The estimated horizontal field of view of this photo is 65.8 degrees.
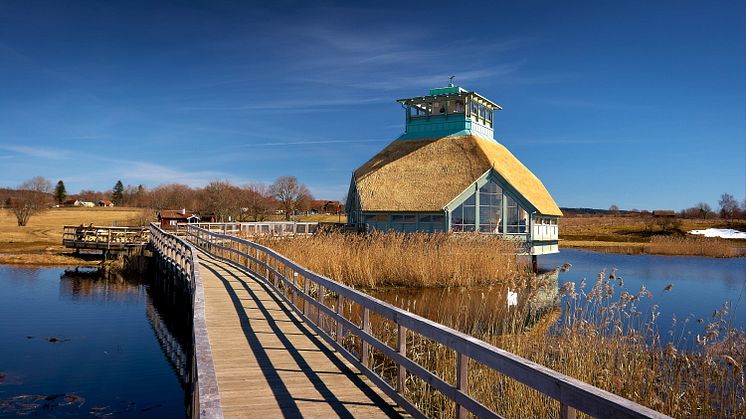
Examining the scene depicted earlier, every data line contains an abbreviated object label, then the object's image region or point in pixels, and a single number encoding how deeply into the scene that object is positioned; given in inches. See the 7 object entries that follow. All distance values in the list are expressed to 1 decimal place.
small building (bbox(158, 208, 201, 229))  2267.8
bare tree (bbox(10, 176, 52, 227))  2679.6
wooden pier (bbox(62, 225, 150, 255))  1480.1
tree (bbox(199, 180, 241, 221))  2623.0
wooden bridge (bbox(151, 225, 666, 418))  152.3
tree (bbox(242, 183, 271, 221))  2888.8
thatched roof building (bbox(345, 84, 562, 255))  1262.3
